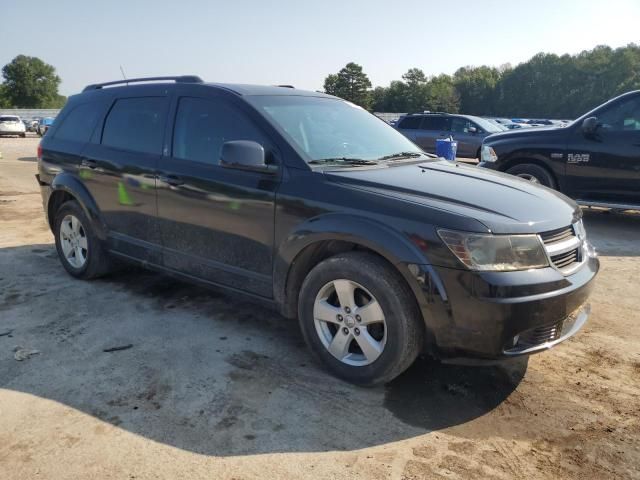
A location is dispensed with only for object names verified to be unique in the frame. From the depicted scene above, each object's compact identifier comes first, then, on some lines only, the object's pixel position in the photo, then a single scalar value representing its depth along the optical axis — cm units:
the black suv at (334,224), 283
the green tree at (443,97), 8475
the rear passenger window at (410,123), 1733
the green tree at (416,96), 8481
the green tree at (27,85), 9331
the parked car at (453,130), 1631
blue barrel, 1179
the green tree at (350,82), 10250
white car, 3341
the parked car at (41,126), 3544
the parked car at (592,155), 730
